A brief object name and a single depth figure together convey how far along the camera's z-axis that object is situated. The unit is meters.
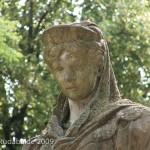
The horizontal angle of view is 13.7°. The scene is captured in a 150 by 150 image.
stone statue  5.50
